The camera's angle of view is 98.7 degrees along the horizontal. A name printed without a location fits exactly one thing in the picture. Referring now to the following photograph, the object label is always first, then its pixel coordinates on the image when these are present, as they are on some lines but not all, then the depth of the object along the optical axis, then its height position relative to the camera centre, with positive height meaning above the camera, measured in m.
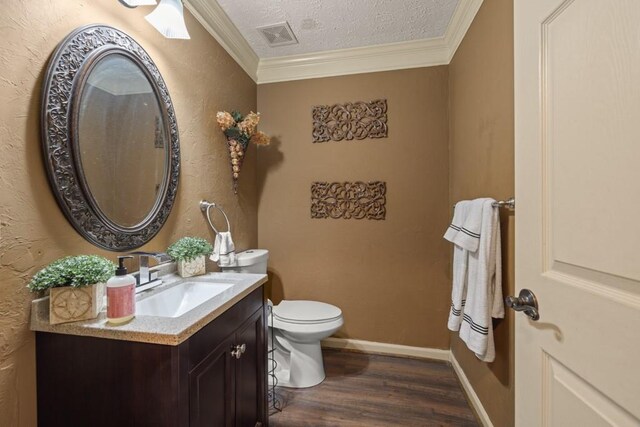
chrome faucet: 1.15 -0.24
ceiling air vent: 1.94 +1.32
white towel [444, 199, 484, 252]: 1.37 -0.08
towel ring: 1.69 +0.04
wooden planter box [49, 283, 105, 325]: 0.82 -0.27
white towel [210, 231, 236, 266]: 1.62 -0.22
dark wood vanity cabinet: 0.79 -0.50
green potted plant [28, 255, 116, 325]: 0.82 -0.22
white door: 0.52 +0.00
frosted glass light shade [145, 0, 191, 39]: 1.19 +0.86
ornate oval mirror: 0.92 +0.30
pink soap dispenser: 0.83 -0.27
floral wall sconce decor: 1.89 +0.56
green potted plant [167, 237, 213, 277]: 1.35 -0.21
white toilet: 1.82 -0.81
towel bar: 1.19 +0.03
